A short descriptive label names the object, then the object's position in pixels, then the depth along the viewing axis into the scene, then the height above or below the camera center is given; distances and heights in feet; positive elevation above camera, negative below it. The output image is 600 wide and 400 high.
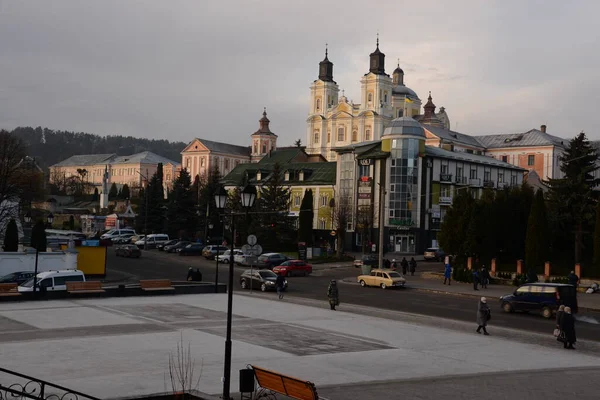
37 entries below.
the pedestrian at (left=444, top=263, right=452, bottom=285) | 150.35 -7.45
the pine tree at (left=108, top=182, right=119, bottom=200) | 467.52 +24.32
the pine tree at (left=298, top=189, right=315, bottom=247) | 226.38 +3.48
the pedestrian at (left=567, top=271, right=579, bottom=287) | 124.26 -6.23
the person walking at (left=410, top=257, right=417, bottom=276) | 170.60 -7.11
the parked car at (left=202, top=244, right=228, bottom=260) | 203.00 -6.26
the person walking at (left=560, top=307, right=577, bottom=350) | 69.36 -8.72
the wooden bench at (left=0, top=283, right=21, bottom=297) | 95.20 -9.63
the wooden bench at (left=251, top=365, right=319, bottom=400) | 37.42 -8.85
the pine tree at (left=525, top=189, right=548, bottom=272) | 148.36 +1.88
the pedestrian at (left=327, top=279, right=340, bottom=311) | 95.30 -8.37
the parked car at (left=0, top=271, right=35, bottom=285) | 118.93 -9.61
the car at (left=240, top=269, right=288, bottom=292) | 125.08 -8.82
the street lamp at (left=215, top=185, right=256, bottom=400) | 41.70 +0.27
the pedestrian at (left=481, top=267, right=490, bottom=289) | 141.90 -7.65
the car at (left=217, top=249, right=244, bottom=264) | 189.26 -7.16
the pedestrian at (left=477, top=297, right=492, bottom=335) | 77.56 -8.53
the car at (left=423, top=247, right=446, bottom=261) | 216.74 -4.93
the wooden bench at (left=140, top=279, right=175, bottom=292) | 109.40 -9.22
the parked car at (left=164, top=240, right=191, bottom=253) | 225.33 -5.78
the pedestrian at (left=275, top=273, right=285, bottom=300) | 112.77 -8.75
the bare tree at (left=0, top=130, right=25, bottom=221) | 172.76 +13.78
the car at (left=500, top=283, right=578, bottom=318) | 97.81 -7.94
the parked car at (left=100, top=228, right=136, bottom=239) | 264.72 -2.23
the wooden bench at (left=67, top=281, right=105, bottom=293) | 101.09 -9.29
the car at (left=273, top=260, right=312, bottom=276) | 162.40 -8.25
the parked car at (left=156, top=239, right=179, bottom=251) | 234.03 -5.28
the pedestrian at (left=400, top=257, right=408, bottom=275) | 169.68 -6.93
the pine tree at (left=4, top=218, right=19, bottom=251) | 156.56 -3.28
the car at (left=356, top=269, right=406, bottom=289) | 136.26 -8.44
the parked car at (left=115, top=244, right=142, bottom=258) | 203.69 -7.08
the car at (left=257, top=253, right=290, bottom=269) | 179.63 -7.22
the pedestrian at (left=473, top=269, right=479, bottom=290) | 136.23 -7.63
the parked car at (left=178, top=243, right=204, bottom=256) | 217.56 -6.38
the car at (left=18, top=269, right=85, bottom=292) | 102.73 -8.57
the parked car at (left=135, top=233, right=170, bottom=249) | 244.57 -4.22
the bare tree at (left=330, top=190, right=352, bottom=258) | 215.72 +7.42
